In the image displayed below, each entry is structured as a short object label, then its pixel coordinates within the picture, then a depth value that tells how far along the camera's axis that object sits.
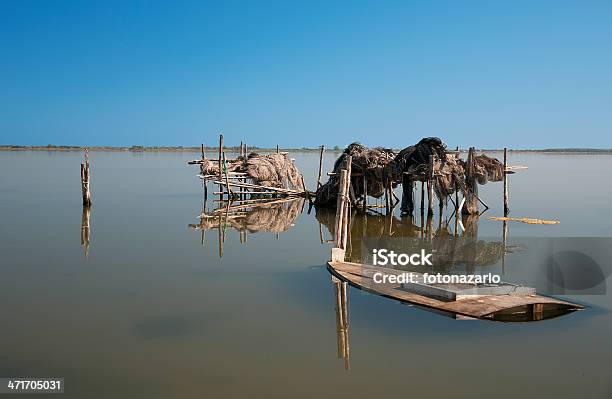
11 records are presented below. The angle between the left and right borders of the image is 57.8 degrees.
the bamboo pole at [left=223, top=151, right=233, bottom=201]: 24.78
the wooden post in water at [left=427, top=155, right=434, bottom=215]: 18.75
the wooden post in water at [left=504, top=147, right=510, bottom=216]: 20.17
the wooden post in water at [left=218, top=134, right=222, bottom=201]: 25.38
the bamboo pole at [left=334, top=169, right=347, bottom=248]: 10.84
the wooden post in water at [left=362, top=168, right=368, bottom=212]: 21.30
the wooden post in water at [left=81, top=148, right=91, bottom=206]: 20.39
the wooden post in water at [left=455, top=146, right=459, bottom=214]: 19.73
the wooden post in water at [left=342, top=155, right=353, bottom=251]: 10.94
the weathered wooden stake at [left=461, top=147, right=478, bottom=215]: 19.58
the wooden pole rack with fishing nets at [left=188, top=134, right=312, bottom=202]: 25.69
